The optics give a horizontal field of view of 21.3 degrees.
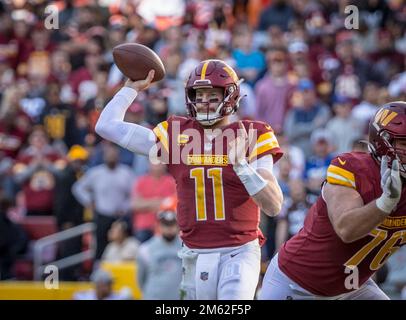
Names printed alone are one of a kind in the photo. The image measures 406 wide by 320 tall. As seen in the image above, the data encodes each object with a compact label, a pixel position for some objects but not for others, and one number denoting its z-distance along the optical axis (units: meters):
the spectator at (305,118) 11.84
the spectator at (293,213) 10.05
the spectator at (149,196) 11.12
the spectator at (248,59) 13.08
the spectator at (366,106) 11.71
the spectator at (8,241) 11.51
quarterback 6.06
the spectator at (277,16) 14.36
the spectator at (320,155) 10.97
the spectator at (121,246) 10.88
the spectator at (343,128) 11.55
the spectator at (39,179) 12.17
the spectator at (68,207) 11.81
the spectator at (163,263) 9.49
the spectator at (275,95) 12.24
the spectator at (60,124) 12.99
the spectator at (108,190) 11.45
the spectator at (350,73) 12.52
